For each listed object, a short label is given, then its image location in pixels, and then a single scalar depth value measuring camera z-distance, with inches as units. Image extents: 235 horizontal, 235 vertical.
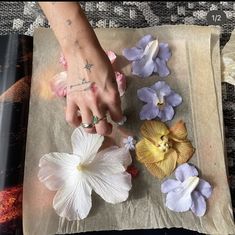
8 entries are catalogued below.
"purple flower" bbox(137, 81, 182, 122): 30.3
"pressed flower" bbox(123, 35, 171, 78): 31.8
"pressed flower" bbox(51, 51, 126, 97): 30.8
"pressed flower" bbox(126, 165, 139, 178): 28.6
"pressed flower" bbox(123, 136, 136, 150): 29.3
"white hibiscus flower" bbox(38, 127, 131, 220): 27.1
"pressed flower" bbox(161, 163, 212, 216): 27.3
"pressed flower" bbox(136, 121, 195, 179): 28.7
